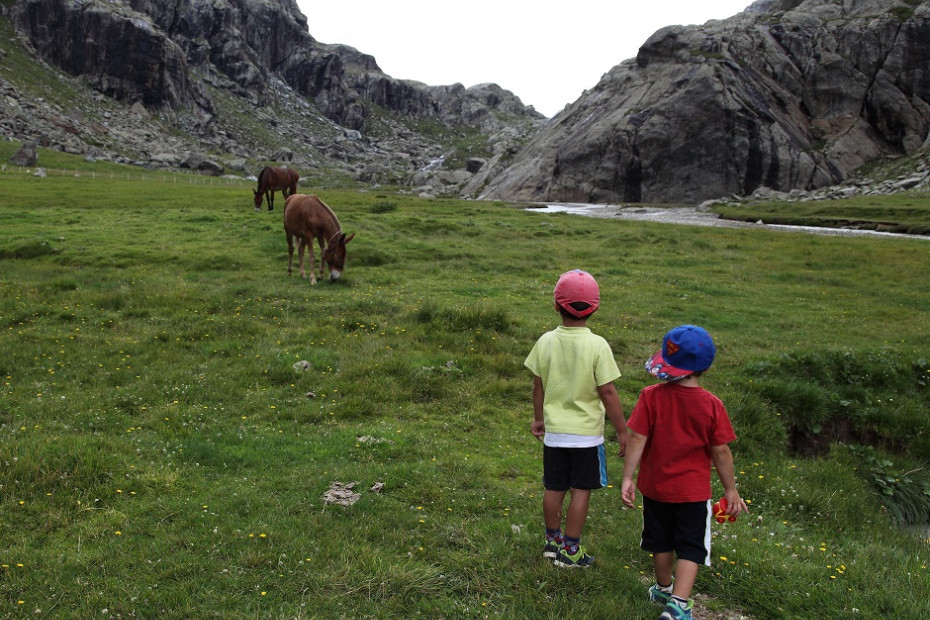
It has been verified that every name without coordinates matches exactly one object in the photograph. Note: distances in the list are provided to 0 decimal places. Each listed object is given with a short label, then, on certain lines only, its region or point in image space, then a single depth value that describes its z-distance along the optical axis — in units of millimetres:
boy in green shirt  5887
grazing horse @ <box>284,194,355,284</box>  20938
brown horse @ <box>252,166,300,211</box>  39906
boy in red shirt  5191
